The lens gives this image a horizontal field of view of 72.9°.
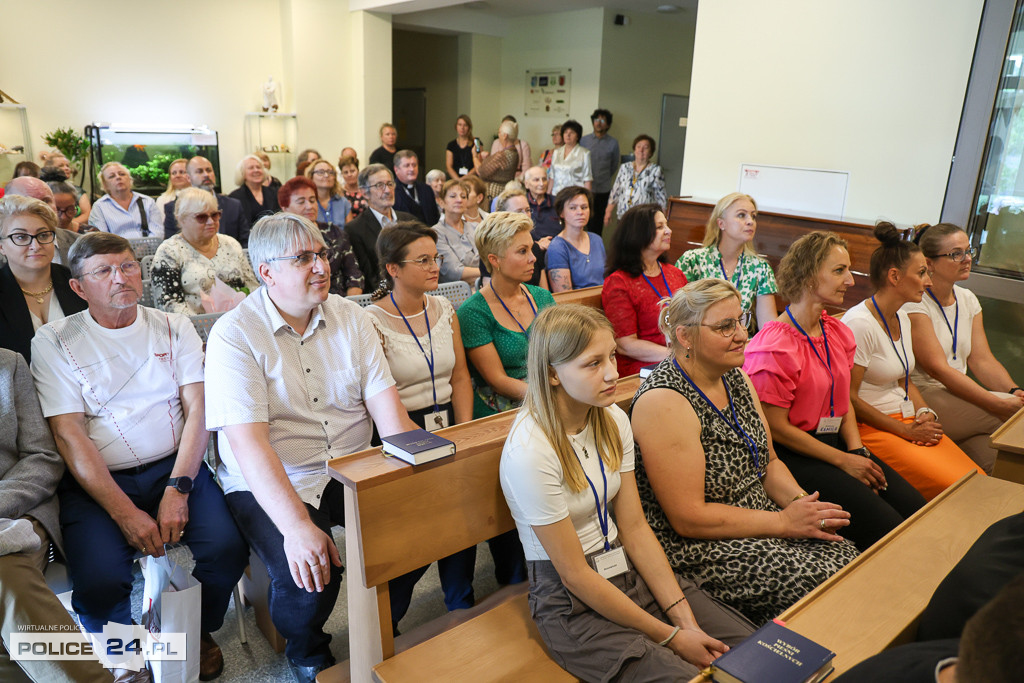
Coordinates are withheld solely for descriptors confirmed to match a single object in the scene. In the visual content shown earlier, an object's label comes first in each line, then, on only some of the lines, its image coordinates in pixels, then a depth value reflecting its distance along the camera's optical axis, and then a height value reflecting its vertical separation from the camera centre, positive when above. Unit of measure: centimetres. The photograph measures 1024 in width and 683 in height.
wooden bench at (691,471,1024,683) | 130 -88
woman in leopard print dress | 182 -89
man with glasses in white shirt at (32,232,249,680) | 192 -92
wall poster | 969 +66
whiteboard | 511 -29
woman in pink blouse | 234 -83
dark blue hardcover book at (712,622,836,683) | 112 -81
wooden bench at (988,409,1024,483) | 206 -85
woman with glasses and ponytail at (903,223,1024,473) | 308 -89
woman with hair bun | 268 -92
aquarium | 769 -27
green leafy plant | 737 -24
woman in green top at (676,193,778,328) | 364 -58
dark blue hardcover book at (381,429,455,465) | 158 -70
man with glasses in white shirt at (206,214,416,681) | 186 -78
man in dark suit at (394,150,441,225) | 557 -46
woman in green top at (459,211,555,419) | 264 -67
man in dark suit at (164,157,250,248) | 473 -64
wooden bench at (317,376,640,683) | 155 -94
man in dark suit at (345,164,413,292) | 417 -51
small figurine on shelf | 868 +40
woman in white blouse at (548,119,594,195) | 810 -24
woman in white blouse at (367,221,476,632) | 243 -69
